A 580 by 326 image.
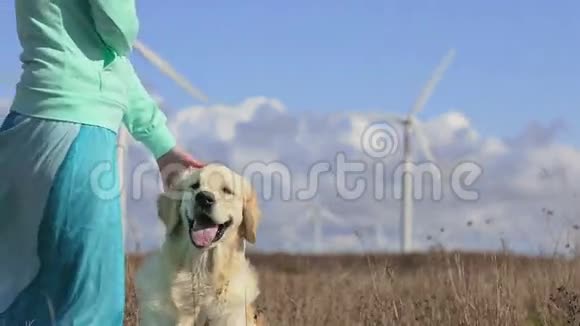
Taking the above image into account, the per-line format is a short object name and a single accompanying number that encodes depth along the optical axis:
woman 7.31
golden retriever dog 9.05
